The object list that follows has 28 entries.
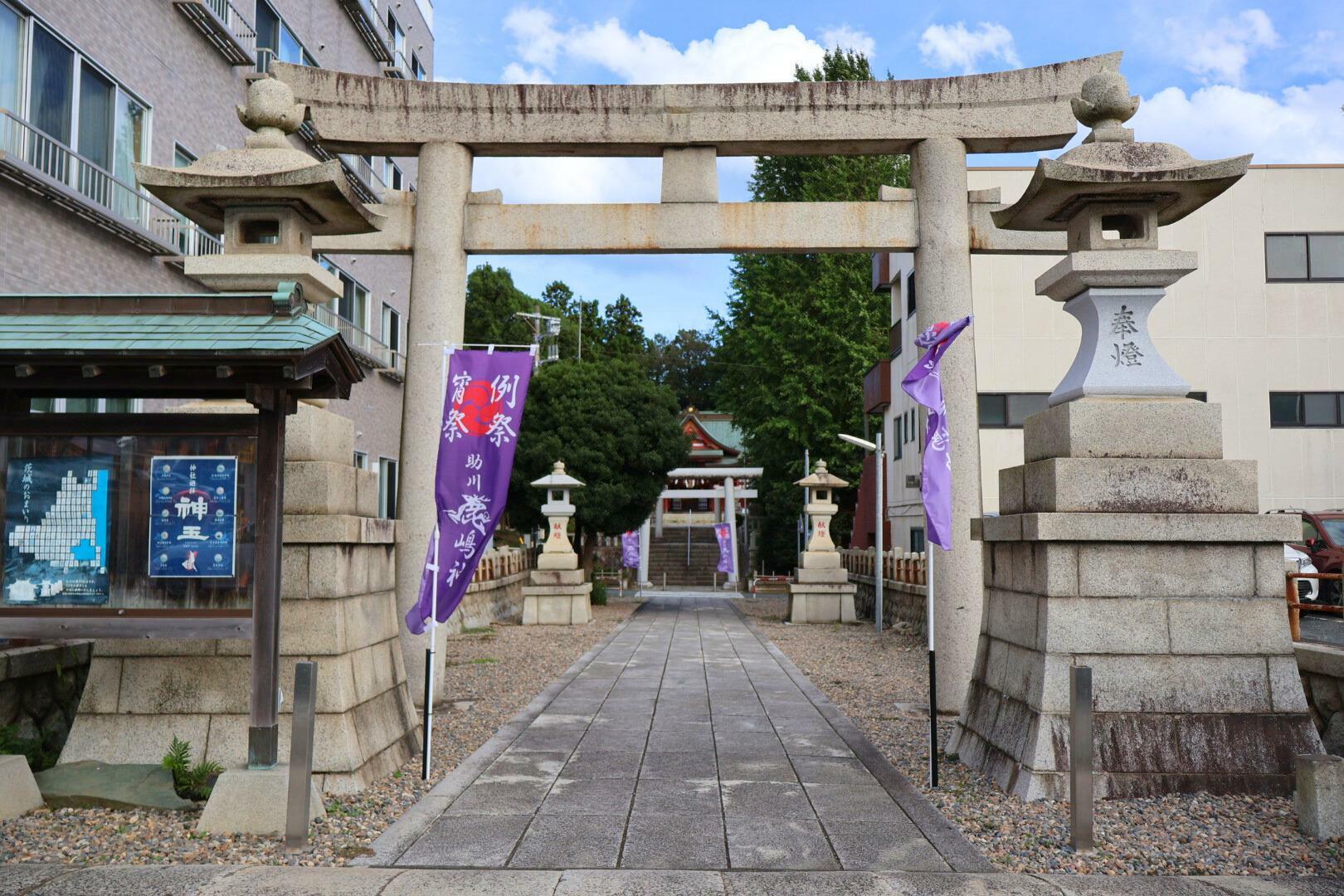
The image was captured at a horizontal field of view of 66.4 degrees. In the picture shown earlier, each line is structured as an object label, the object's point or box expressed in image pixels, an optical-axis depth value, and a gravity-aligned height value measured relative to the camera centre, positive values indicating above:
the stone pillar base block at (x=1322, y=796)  5.52 -1.47
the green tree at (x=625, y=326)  55.44 +10.74
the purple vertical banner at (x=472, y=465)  7.32 +0.41
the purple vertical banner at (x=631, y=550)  34.69 -0.89
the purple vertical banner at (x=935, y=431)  7.62 +0.71
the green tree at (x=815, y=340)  34.19 +6.16
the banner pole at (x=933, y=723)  6.90 -1.34
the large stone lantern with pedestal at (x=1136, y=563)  6.31 -0.25
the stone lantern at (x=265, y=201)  7.09 +2.30
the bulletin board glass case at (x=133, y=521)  6.16 +0.01
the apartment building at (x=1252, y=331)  20.38 +3.86
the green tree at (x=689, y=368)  58.88 +9.07
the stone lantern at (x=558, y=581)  21.06 -1.18
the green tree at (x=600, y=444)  26.30 +2.07
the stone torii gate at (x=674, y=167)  9.84 +3.49
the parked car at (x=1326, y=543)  14.59 -0.27
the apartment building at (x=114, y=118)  10.86 +4.97
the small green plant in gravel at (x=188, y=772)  6.18 -1.51
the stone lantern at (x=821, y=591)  22.30 -1.44
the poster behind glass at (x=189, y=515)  6.27 +0.05
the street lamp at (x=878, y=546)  19.94 -0.44
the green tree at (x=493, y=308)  43.78 +9.20
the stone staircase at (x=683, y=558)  41.34 -1.46
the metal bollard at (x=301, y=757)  5.33 -1.21
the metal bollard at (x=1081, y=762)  5.34 -1.23
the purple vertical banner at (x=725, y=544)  34.19 -0.69
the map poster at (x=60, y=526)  6.13 -0.02
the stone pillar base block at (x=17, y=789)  5.77 -1.51
